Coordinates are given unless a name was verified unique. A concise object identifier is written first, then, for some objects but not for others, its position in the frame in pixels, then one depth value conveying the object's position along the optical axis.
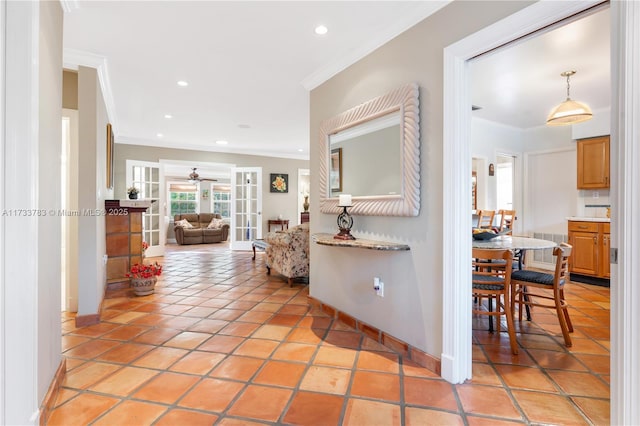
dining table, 2.56
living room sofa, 8.98
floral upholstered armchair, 4.25
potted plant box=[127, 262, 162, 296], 3.74
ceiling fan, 8.90
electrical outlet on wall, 2.47
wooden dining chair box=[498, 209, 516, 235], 4.66
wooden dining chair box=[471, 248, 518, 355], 2.28
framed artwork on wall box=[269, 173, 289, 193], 8.18
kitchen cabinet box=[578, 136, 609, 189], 4.55
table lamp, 2.62
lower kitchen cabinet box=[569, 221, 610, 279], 4.23
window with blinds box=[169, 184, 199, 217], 10.80
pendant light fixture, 3.12
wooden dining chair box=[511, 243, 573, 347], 2.45
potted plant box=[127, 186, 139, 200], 5.31
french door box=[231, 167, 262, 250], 7.83
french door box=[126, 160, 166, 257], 6.66
